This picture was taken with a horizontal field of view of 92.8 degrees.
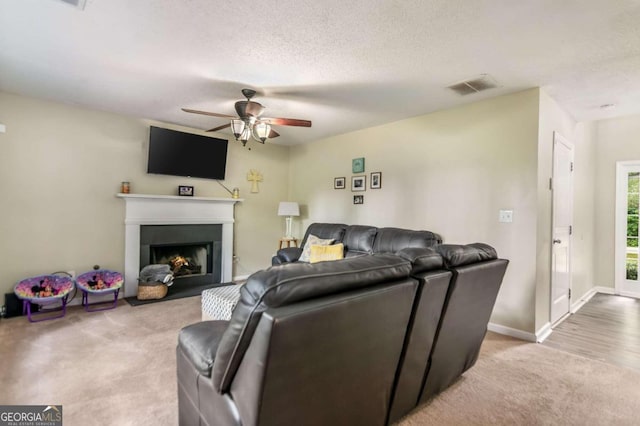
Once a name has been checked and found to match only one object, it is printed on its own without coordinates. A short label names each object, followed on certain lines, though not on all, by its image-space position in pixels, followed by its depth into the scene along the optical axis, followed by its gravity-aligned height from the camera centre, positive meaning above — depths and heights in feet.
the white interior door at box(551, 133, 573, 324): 10.37 -0.24
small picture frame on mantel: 14.78 +1.04
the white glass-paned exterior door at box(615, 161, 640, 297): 14.79 -0.35
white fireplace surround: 13.26 -0.23
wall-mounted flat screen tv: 13.67 +2.74
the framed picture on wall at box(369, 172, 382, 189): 14.07 +1.66
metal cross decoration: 17.15 +1.99
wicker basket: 12.84 -3.37
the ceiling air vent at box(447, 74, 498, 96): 8.98 +4.10
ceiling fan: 9.69 +2.96
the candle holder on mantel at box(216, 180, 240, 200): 16.47 +1.13
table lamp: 16.69 +0.27
